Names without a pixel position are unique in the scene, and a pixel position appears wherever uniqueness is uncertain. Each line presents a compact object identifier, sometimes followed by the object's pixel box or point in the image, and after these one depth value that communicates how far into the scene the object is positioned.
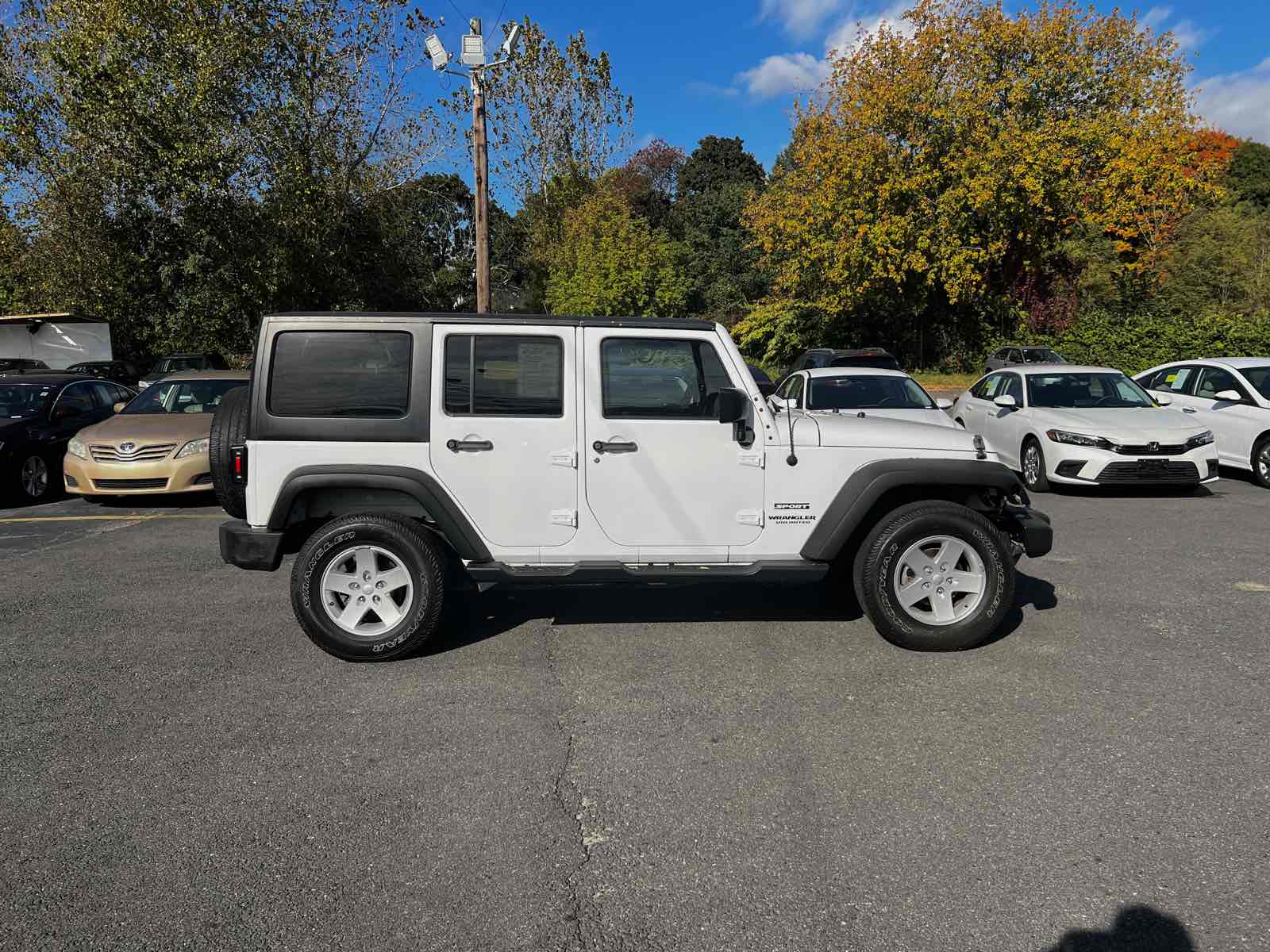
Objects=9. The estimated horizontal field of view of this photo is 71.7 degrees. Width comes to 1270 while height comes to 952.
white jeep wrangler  4.78
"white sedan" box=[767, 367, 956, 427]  10.11
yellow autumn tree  25.89
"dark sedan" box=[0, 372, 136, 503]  10.60
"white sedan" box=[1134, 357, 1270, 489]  10.62
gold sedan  9.81
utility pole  18.55
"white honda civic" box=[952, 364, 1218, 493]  9.59
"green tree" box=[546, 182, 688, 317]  34.72
